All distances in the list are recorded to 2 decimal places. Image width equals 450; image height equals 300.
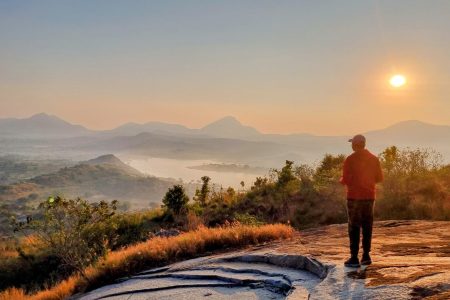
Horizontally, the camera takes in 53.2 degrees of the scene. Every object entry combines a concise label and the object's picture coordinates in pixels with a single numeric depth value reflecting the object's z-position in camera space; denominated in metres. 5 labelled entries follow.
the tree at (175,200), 25.45
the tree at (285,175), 23.68
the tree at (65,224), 13.45
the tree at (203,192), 27.25
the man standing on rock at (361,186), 7.98
